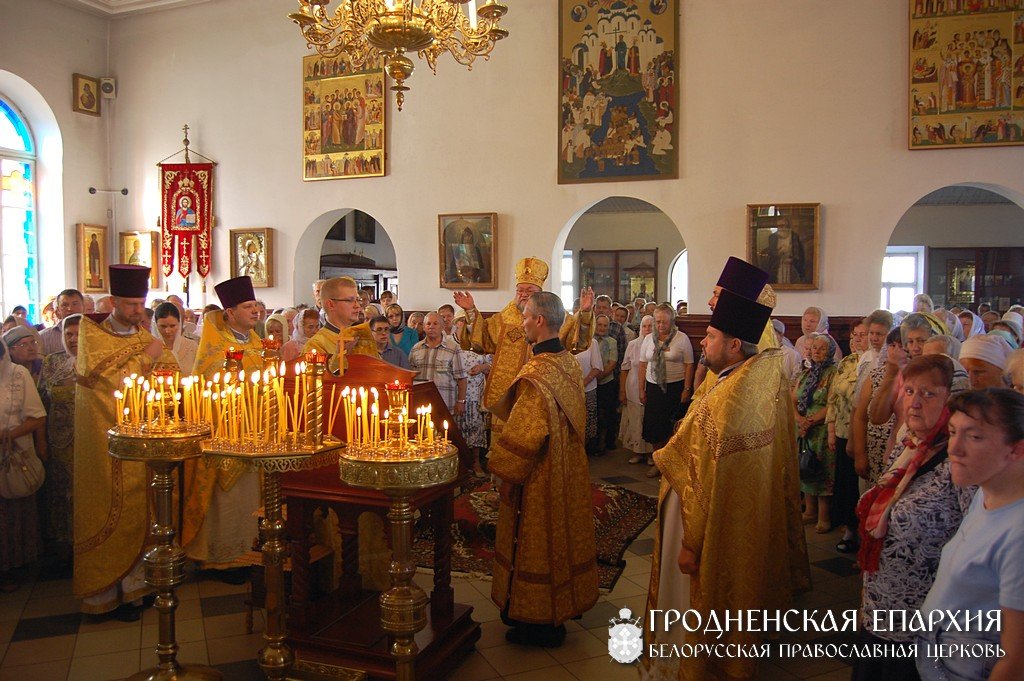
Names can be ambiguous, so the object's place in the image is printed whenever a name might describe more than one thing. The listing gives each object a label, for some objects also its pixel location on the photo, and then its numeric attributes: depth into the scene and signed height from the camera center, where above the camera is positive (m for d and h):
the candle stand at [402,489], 2.56 -0.65
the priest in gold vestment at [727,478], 3.08 -0.74
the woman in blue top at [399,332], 8.24 -0.34
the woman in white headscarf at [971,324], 8.04 -0.23
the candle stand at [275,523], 2.71 -0.91
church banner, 12.81 +1.56
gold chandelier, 5.61 +2.35
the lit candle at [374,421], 2.65 -0.43
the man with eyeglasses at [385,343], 6.70 -0.38
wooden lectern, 3.37 -1.50
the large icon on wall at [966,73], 9.05 +2.87
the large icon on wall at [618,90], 10.30 +3.03
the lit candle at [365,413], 2.67 -0.40
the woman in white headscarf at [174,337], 5.12 -0.24
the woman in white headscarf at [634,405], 8.52 -1.21
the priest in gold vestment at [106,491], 4.19 -1.08
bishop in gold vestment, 4.88 -0.21
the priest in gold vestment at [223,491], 4.65 -1.23
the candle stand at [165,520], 3.00 -0.95
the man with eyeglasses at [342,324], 4.45 -0.14
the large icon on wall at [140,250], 13.18 +0.96
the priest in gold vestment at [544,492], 3.65 -0.97
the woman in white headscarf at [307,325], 7.35 -0.23
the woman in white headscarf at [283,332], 5.19 -0.31
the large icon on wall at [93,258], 12.96 +0.80
